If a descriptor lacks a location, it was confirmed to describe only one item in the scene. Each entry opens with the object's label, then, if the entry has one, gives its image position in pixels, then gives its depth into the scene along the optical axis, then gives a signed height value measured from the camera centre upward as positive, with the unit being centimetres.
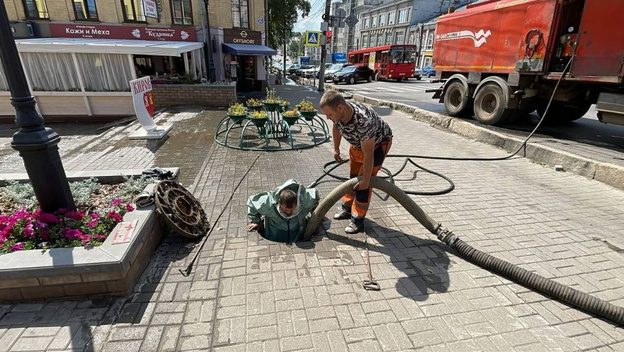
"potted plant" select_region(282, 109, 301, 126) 689 -114
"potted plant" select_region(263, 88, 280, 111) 739 -95
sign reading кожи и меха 1505 +121
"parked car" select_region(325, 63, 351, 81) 2811 -71
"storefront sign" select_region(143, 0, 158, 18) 1334 +210
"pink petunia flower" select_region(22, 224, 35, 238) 260 -138
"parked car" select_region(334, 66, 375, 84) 2664 -90
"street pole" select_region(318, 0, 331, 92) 1752 +64
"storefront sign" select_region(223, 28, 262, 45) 1652 +125
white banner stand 704 -111
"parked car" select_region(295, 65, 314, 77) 3540 -96
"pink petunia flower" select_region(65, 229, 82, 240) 260 -140
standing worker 292 -71
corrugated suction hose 237 -168
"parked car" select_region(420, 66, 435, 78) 3473 -82
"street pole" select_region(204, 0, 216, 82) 1488 +48
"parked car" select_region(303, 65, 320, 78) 3292 -101
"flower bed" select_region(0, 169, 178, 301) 232 -144
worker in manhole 323 -150
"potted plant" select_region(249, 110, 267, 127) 654 -112
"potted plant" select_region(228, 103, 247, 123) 696 -110
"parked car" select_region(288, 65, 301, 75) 3831 -85
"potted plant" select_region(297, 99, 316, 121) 713 -105
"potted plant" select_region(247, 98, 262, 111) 759 -100
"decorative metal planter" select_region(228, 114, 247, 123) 697 -119
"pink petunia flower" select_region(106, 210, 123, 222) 287 -137
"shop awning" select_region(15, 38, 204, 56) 975 +28
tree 2761 +408
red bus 2625 +22
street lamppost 251 -68
